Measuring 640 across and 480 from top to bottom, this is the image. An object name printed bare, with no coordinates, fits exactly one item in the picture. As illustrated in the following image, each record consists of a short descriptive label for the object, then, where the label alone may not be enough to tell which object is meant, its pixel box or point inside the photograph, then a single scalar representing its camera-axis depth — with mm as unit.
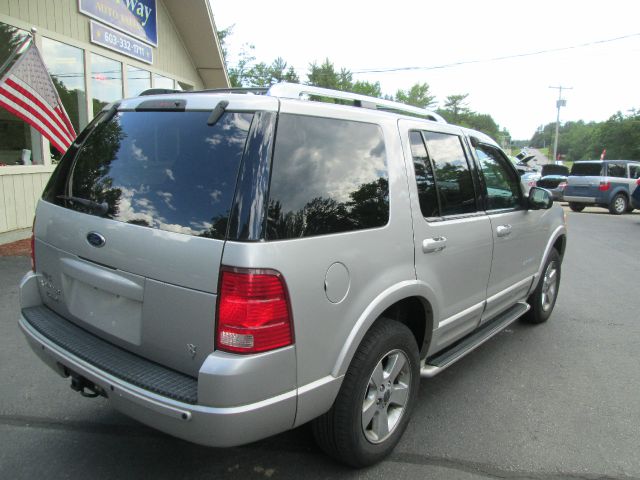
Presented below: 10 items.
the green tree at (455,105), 118500
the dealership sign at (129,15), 9188
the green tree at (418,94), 91369
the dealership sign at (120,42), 9289
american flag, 6961
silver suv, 1940
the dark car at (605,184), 16234
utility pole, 57453
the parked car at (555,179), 19553
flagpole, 7189
